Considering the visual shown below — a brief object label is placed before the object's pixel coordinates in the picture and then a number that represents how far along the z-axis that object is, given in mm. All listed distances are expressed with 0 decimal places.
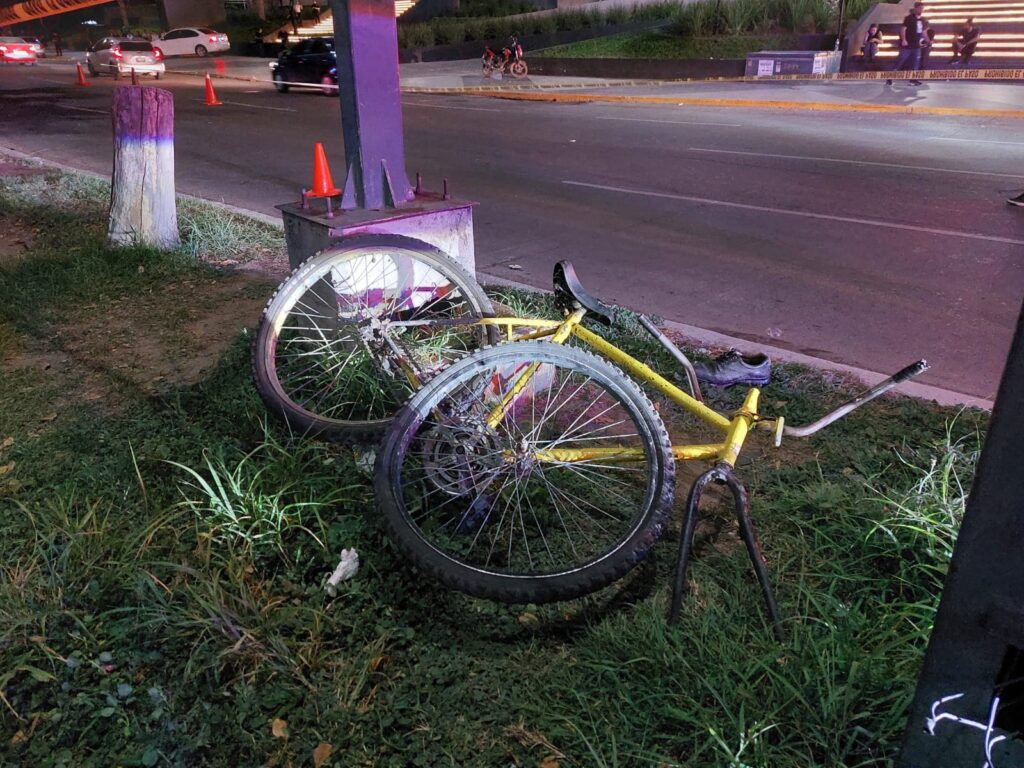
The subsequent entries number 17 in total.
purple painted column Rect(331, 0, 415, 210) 4438
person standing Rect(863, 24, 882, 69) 23766
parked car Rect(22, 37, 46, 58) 44481
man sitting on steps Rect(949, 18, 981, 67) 22609
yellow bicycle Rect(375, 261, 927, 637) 2629
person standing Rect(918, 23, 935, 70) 22547
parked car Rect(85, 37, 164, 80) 31594
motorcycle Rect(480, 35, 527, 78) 28203
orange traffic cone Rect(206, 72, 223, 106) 21219
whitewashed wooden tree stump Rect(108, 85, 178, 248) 6941
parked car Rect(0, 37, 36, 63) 42781
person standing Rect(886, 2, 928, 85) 22359
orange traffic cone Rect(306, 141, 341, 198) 5266
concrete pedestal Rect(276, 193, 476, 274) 4371
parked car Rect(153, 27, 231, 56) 43594
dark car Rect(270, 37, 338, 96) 24547
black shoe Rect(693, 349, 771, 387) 3631
